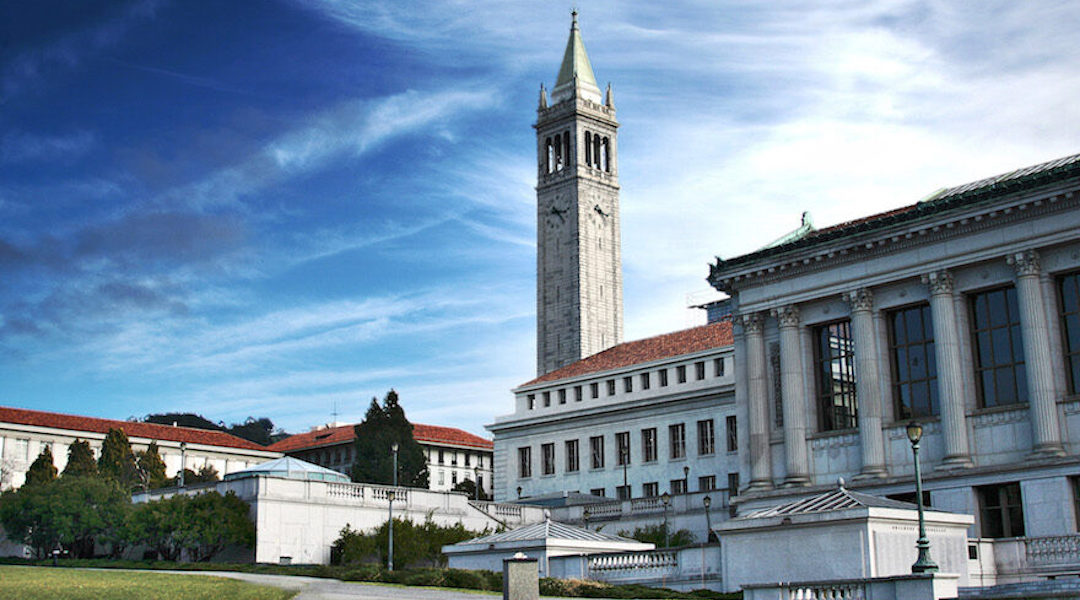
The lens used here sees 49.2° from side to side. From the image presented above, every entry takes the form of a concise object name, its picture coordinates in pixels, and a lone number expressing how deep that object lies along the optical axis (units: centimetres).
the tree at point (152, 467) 9898
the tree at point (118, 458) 9809
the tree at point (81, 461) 9475
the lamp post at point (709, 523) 6125
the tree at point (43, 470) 9306
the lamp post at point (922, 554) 2880
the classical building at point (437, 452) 14362
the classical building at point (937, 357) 4656
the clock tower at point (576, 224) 12750
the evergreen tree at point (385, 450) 8762
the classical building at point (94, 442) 12356
